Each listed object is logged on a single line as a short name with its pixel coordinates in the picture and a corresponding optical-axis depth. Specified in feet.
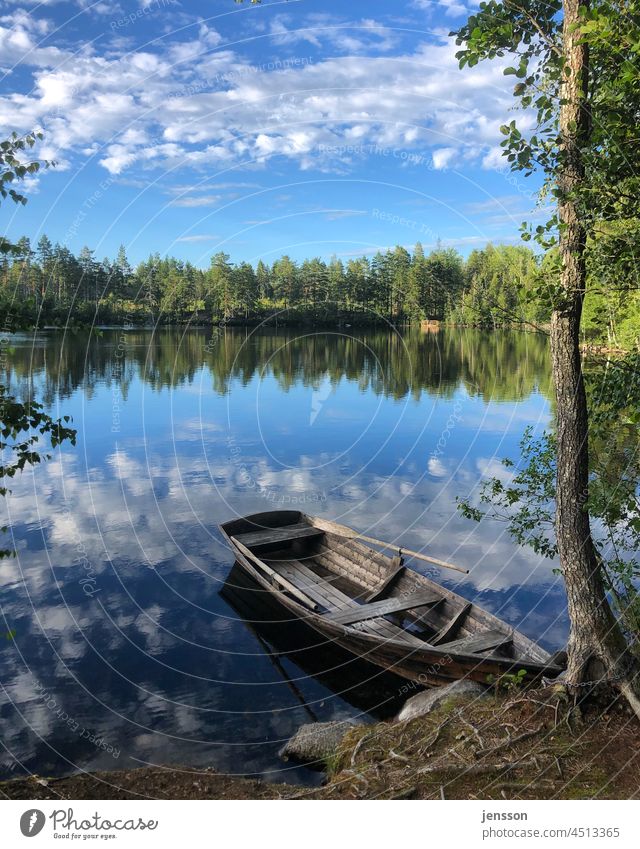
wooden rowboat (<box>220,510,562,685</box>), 36.35
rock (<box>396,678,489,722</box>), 33.14
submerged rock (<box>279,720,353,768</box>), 31.73
